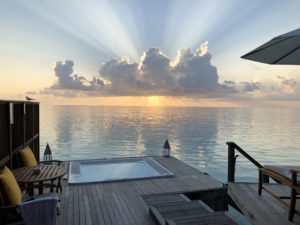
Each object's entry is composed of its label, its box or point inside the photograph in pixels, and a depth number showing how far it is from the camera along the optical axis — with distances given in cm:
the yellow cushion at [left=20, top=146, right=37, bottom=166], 495
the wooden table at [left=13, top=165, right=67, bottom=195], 391
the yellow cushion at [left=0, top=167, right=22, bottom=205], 326
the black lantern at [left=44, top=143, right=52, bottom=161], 759
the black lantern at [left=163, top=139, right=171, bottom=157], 908
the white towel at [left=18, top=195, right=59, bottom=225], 312
